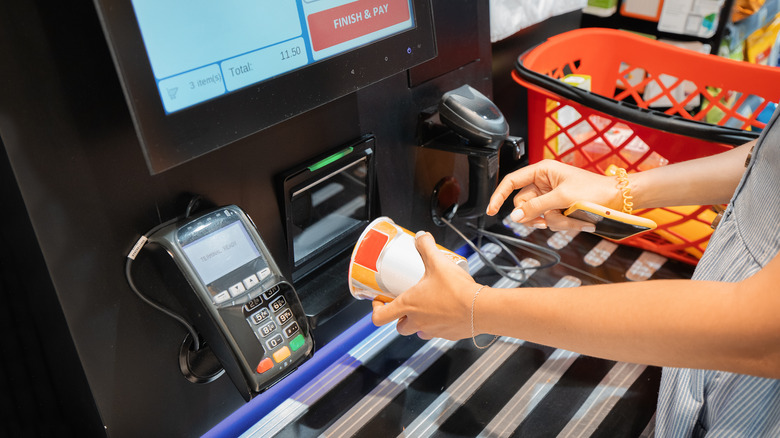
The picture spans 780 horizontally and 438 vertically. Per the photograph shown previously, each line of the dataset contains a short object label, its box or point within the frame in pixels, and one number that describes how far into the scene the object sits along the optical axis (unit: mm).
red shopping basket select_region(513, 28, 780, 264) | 866
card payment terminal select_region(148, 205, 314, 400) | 604
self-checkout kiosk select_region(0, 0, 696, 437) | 511
